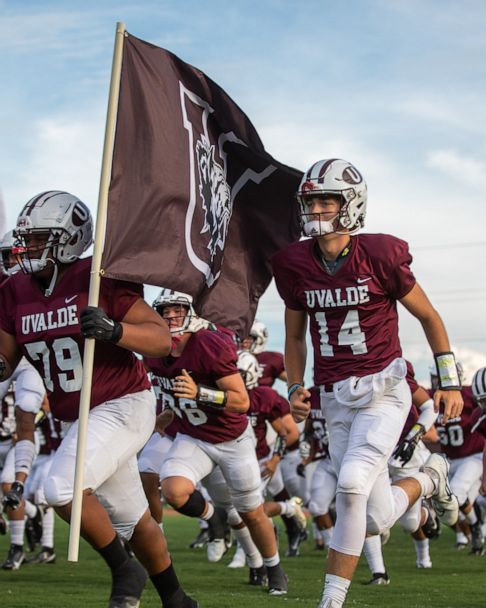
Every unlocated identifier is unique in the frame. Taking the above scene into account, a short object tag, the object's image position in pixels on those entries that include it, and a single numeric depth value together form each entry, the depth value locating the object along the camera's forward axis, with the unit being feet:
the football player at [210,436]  27.09
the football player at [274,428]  36.96
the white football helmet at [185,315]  28.30
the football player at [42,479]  36.47
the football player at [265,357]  46.01
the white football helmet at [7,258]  29.94
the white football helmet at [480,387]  33.95
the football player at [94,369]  18.83
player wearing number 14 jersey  20.36
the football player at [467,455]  41.55
